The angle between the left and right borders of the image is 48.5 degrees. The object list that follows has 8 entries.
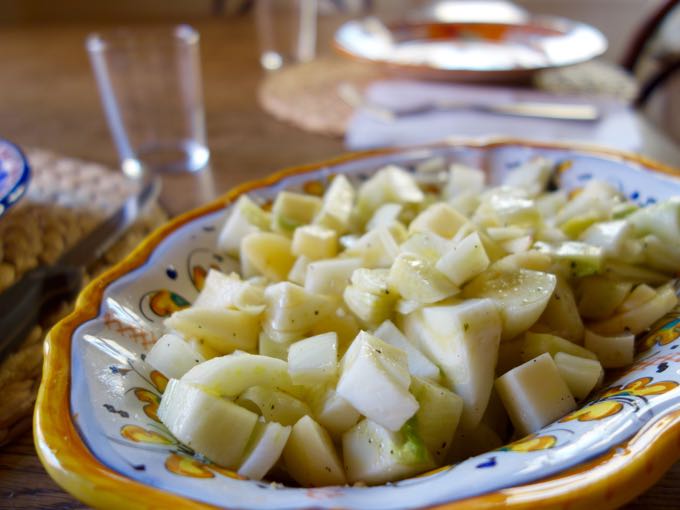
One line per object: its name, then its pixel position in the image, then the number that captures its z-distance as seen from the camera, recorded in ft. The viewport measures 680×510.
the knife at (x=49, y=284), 1.12
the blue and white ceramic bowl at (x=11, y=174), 1.22
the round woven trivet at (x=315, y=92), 2.00
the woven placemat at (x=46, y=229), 1.03
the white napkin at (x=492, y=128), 1.80
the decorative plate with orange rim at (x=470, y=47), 1.96
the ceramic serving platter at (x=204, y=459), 0.63
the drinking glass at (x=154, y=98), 1.81
